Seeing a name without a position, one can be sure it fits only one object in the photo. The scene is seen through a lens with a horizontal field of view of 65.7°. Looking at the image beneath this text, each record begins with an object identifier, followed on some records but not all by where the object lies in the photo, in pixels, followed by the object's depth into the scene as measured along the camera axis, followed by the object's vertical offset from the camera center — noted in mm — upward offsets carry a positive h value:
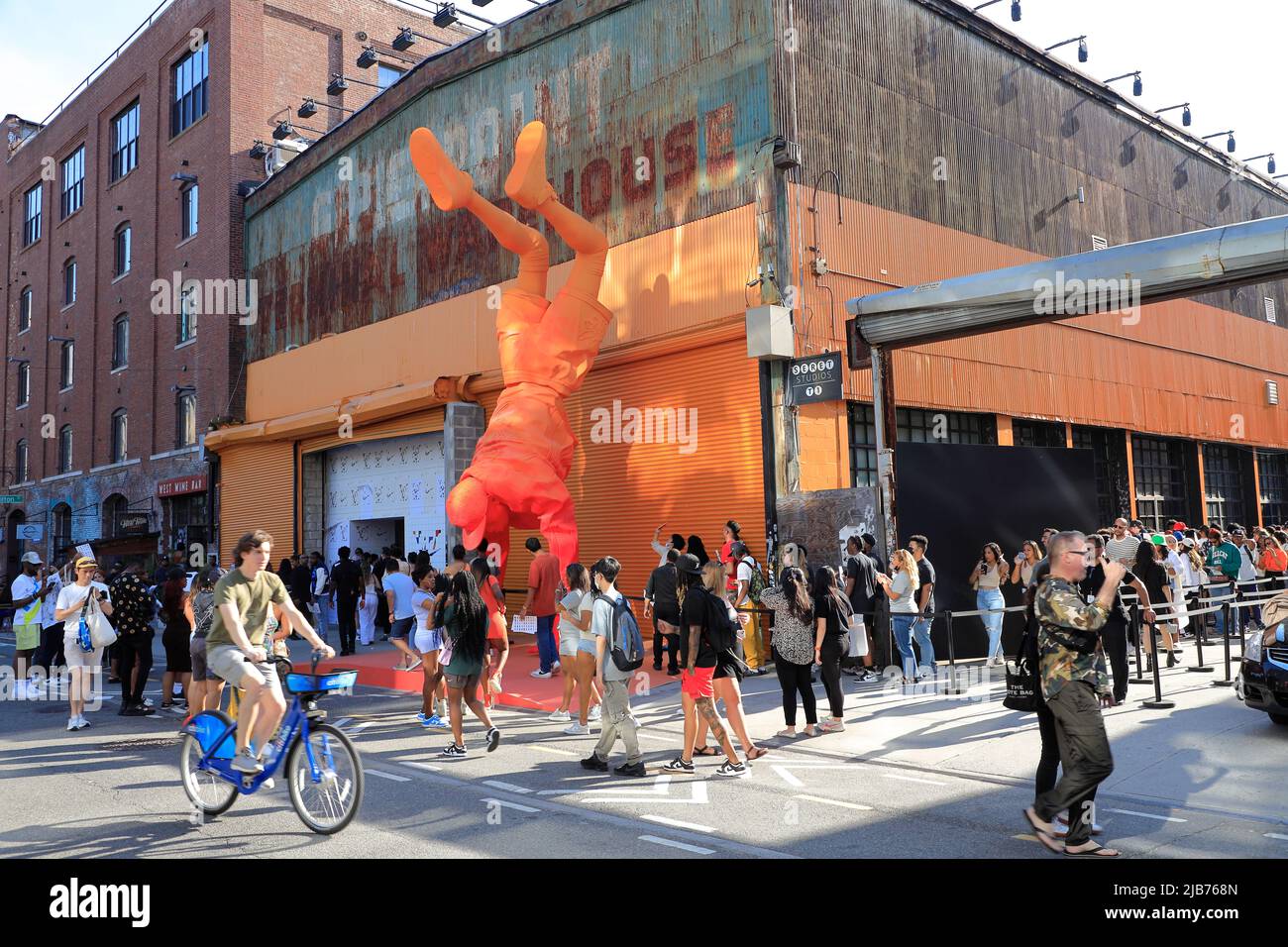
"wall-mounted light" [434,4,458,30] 25650 +14324
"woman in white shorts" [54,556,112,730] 10500 -553
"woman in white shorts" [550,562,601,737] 9781 -697
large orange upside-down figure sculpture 14711 +3330
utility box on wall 15000 +3421
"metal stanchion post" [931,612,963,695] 11427 -1453
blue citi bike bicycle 6152 -1172
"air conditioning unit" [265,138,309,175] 30188 +12773
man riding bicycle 6527 -489
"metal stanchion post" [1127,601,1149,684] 11099 -852
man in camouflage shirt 5496 -721
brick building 30203 +11389
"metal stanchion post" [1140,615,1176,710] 9961 -1539
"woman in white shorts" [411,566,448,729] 10430 -1041
